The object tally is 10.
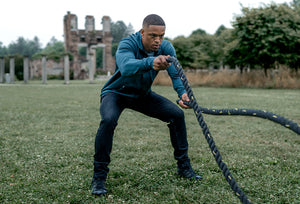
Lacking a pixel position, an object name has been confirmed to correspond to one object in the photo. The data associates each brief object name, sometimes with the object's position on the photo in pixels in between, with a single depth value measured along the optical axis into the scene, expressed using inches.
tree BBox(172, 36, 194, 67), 1190.3
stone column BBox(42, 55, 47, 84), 1146.2
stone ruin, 2297.0
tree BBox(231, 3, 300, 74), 800.3
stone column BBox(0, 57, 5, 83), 1243.8
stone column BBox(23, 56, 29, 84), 1180.5
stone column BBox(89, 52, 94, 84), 1164.5
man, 117.4
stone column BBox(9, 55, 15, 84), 1240.8
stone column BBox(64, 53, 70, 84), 1149.1
